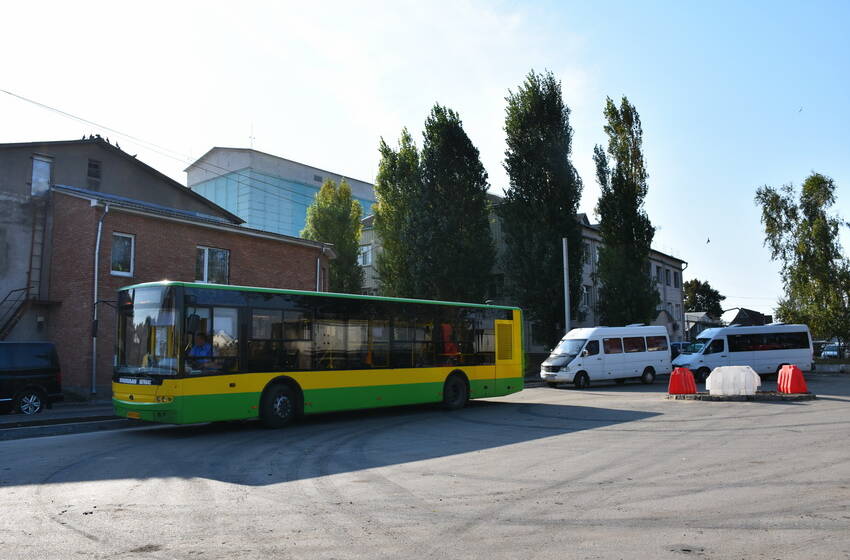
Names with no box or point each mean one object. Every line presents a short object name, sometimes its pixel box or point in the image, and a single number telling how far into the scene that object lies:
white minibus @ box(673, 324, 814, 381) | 28.55
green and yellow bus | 12.24
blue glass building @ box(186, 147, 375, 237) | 55.62
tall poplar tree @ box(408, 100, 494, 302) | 38.47
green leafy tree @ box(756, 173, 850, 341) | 42.22
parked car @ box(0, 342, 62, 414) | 16.36
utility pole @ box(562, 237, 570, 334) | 33.87
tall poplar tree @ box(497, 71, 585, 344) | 38.19
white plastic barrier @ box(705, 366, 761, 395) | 18.30
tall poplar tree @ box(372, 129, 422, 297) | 39.44
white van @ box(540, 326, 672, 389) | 26.45
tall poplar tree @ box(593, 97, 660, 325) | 40.66
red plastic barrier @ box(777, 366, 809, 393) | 18.73
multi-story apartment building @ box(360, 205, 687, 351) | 44.75
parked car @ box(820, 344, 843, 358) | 48.01
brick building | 21.02
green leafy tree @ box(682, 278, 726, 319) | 95.06
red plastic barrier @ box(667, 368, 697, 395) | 19.48
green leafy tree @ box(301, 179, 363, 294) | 45.25
